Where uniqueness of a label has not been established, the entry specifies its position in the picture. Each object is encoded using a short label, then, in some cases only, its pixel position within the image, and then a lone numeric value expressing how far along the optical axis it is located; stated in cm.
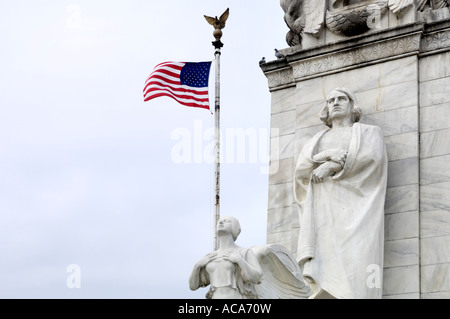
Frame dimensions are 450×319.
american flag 2831
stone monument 2153
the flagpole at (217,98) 2872
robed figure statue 2120
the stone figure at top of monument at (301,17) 2377
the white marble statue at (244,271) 1959
